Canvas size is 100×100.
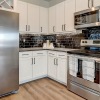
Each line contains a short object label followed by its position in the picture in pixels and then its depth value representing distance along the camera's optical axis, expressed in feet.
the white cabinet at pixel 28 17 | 11.21
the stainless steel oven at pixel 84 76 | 6.81
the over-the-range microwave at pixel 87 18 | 7.69
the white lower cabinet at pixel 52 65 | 10.89
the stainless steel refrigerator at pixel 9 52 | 7.54
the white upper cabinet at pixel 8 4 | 8.08
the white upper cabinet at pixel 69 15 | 10.20
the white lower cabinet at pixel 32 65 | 10.08
